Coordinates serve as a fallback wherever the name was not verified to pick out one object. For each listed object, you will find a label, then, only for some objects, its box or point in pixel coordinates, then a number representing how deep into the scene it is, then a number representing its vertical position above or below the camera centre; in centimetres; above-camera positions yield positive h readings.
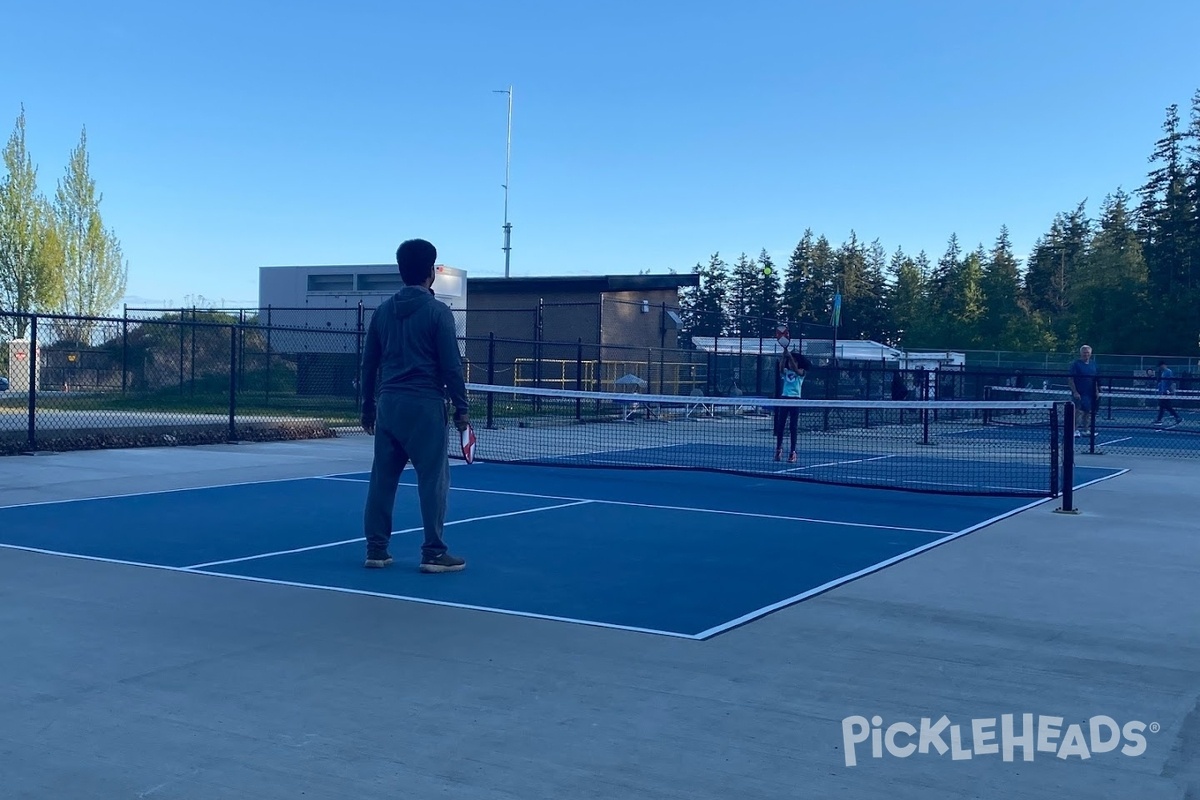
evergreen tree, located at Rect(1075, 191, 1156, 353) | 6569 +522
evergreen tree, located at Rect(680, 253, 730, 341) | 9525 +768
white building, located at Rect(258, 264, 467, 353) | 3544 +257
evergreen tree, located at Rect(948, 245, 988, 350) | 7912 +581
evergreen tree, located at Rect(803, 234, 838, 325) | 9606 +818
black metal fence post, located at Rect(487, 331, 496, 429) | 2262 +12
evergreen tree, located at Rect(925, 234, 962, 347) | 8144 +715
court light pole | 4716 +562
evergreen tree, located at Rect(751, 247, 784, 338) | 9638 +717
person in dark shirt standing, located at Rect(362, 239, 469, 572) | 755 -14
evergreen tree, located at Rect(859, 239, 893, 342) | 9606 +637
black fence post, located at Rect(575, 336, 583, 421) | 2485 -50
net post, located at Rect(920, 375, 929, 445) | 2167 -77
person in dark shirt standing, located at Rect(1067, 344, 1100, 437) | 1922 +7
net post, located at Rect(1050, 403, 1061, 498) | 1237 -68
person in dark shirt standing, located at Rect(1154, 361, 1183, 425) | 3000 -3
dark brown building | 3647 +195
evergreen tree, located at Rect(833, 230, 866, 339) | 9656 +771
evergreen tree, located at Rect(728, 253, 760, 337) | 9794 +798
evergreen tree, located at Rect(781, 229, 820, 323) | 9606 +816
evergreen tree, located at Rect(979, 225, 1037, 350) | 7144 +515
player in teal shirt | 1709 +5
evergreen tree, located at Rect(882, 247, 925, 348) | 9106 +676
